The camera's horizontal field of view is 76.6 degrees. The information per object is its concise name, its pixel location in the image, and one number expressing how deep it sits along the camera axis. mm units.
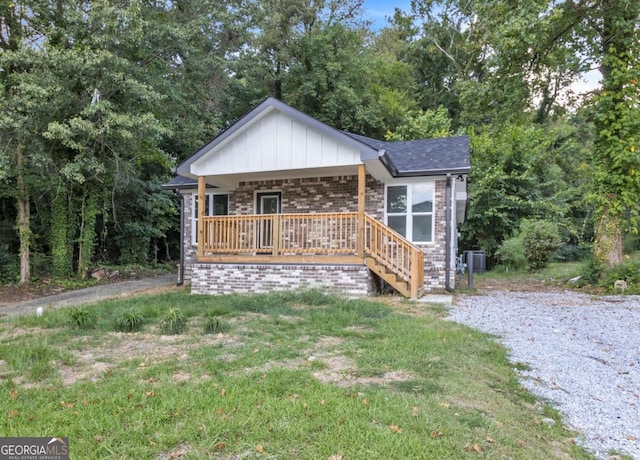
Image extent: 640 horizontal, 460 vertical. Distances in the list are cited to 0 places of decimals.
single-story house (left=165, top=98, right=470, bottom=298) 9109
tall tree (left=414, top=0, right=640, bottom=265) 10211
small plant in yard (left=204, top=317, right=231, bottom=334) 5719
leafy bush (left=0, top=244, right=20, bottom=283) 12195
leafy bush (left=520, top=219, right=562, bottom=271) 15836
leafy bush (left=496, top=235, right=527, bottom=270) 16188
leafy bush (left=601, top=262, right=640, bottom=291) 10289
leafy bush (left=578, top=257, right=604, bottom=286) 10930
